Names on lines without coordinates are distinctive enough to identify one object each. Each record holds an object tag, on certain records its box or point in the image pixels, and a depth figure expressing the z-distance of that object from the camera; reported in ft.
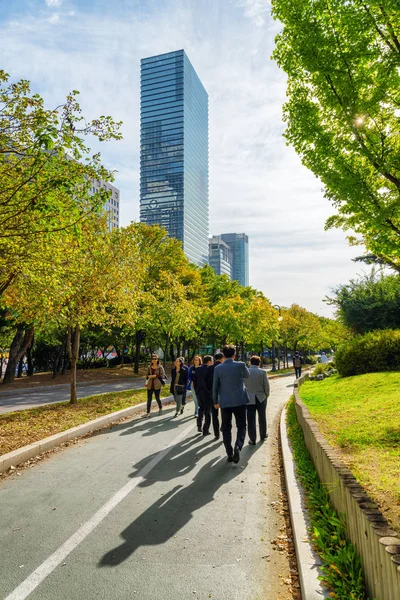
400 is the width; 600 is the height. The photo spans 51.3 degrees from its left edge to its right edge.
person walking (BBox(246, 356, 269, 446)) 28.45
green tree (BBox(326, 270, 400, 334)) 83.25
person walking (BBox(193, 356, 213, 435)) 31.17
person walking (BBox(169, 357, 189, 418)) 40.14
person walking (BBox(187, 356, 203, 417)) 38.28
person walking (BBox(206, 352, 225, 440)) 28.91
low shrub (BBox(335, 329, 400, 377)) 59.21
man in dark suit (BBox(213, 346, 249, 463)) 23.15
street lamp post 147.95
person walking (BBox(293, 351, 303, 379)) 99.88
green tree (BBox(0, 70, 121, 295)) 23.04
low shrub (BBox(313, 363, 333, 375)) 80.03
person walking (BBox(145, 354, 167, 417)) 40.86
